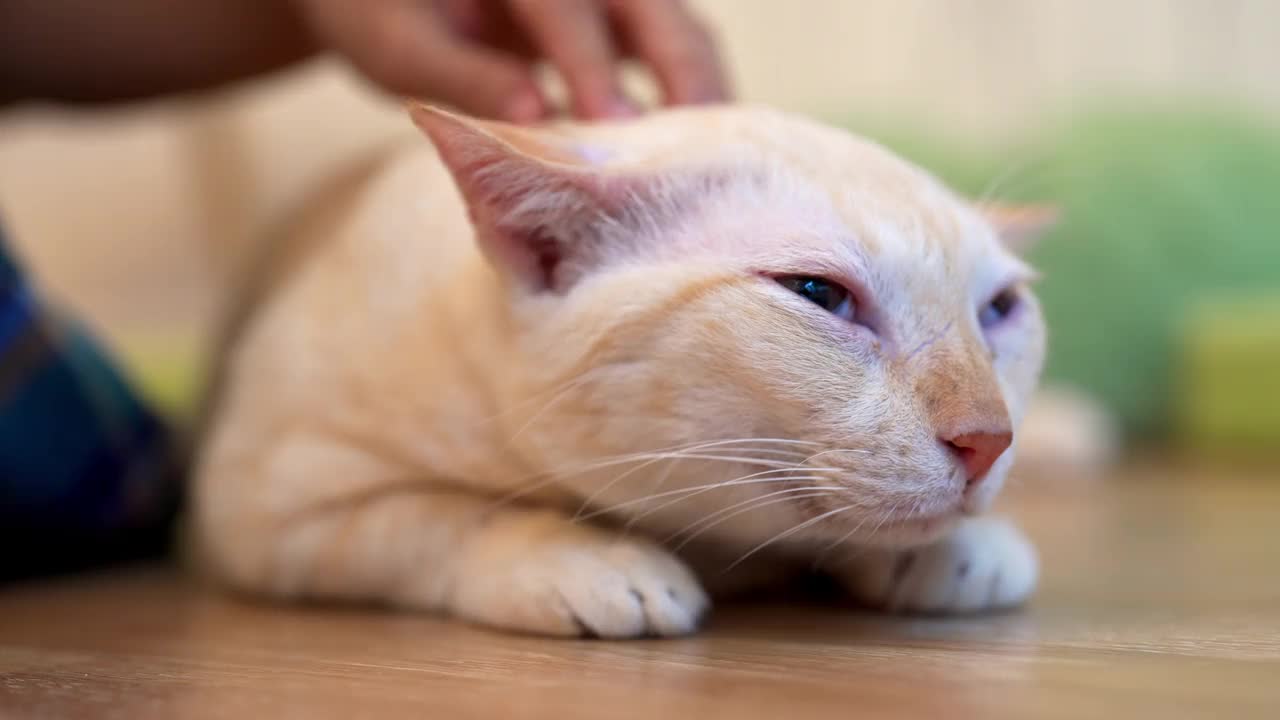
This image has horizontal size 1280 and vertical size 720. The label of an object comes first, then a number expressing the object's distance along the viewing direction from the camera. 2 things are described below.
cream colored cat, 0.41
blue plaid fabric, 0.51
